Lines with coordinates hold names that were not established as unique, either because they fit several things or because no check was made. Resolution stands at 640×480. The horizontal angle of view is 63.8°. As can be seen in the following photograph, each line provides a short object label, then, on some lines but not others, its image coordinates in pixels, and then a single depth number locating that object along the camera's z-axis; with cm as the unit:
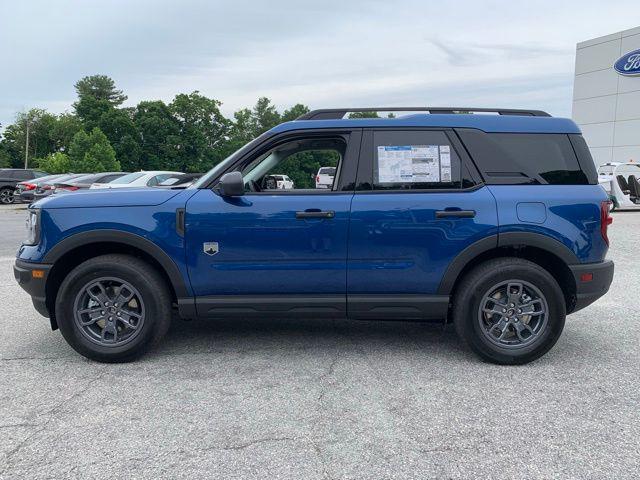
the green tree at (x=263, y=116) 7761
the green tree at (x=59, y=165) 3397
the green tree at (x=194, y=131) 6134
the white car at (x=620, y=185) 1695
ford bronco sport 383
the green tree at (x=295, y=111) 7039
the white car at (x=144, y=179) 1378
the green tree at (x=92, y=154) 3341
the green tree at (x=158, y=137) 6009
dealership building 2838
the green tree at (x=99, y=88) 9180
